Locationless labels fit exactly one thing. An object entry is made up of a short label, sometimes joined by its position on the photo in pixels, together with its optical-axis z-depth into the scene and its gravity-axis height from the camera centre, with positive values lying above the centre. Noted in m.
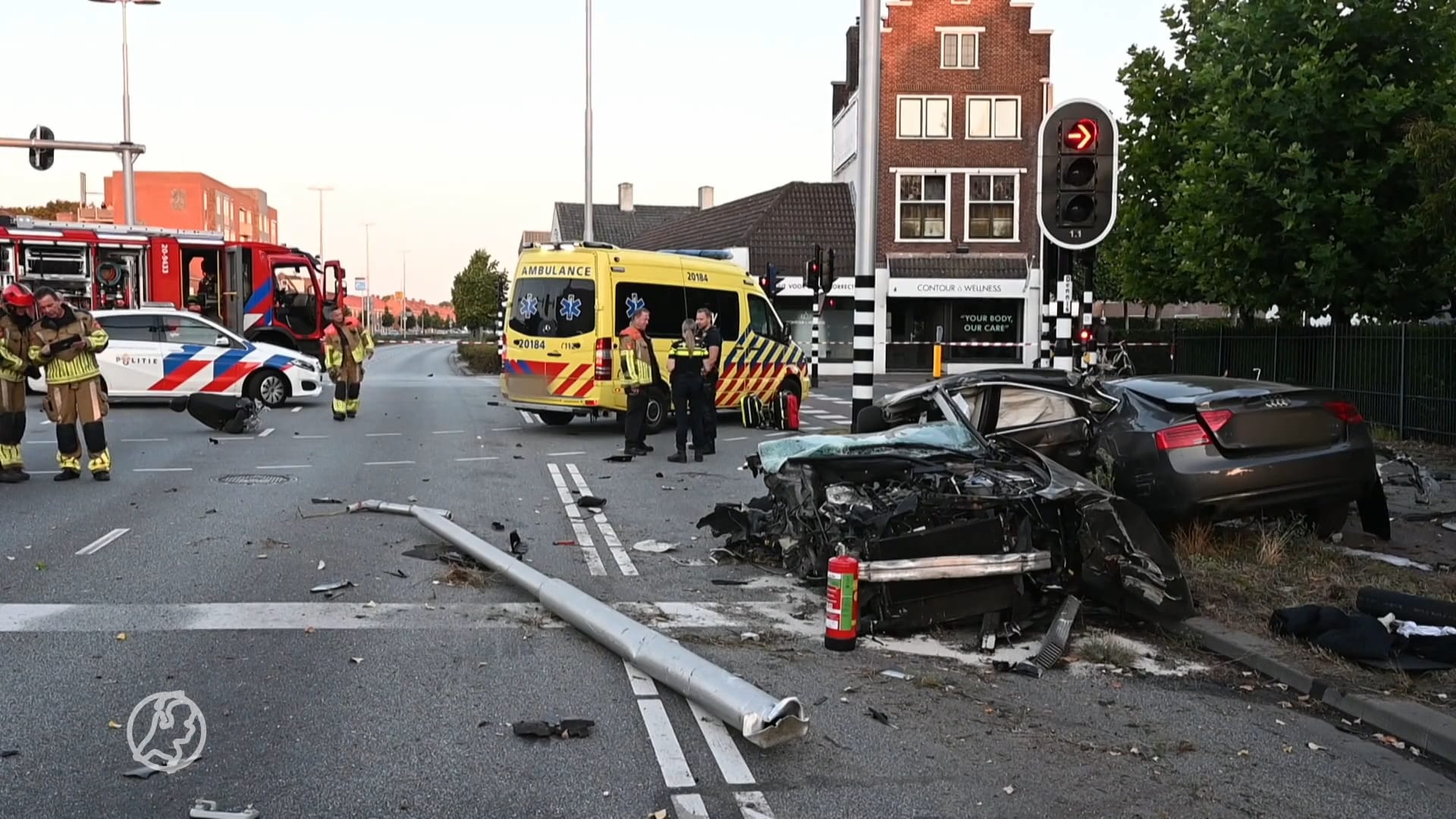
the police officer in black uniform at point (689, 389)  14.04 -0.67
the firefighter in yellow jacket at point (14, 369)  11.18 -0.39
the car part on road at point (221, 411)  16.17 -1.10
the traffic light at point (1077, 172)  11.12 +1.48
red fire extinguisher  5.84 -1.33
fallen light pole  4.46 -1.42
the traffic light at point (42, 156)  27.86 +3.99
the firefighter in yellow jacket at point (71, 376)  11.27 -0.45
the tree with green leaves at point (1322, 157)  15.93 +2.41
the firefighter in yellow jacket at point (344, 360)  18.53 -0.48
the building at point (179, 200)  81.62 +8.95
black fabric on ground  5.50 -1.43
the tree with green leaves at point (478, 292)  66.94 +2.25
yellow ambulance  16.20 +0.20
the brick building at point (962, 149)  39.25 +5.98
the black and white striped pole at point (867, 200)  15.62 +1.76
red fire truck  24.08 +1.18
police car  19.47 -0.45
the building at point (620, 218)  61.41 +6.02
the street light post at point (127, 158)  31.12 +4.36
